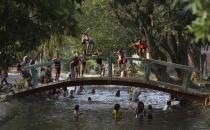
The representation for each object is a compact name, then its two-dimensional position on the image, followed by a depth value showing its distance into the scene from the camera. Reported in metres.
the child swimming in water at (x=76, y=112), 29.54
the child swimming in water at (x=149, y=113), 29.19
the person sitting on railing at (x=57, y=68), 30.48
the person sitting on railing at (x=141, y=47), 30.08
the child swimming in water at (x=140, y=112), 28.48
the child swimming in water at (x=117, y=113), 28.10
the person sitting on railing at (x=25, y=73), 30.36
